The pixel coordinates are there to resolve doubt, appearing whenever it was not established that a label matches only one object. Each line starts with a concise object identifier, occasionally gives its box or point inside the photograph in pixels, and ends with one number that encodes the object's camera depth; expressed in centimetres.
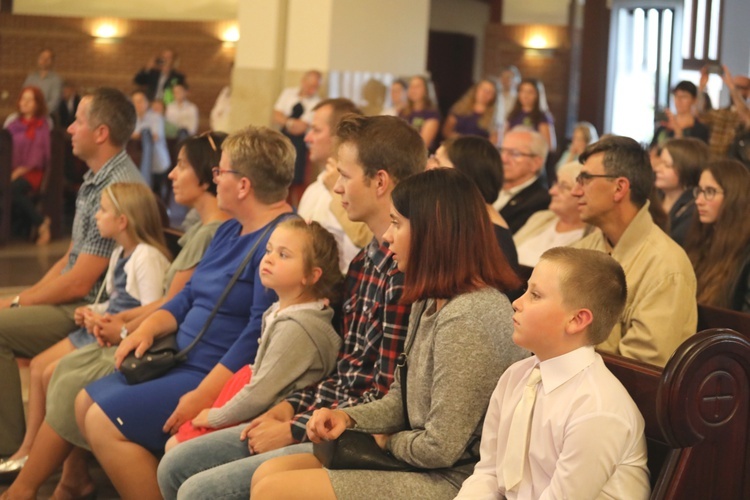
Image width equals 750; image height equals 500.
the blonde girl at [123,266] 403
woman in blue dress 334
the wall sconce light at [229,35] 1730
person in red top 952
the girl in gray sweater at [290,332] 306
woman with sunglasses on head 365
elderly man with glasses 513
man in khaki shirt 298
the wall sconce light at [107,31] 1739
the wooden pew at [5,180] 888
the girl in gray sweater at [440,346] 238
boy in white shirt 209
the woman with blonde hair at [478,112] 928
